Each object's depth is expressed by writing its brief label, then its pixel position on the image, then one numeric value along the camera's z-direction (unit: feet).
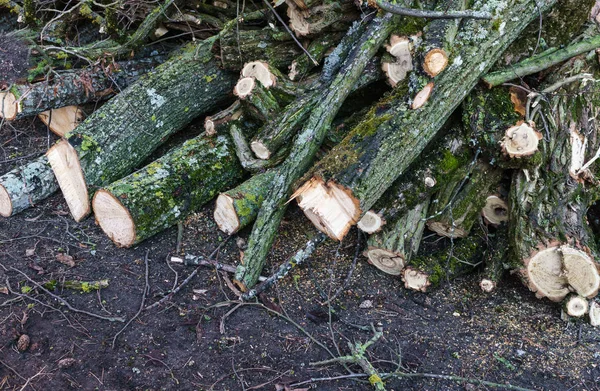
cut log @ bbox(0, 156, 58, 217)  13.94
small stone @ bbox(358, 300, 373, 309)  11.98
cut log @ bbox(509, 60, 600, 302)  11.56
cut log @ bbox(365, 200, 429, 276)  12.39
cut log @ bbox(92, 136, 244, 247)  12.43
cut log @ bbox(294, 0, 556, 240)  10.53
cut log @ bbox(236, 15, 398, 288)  11.93
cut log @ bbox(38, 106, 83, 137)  16.26
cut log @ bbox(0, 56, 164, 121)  14.93
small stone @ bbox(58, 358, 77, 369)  10.00
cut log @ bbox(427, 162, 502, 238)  12.82
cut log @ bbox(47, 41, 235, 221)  13.64
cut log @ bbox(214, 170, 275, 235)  12.66
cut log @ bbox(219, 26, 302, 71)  14.78
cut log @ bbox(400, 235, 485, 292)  12.26
